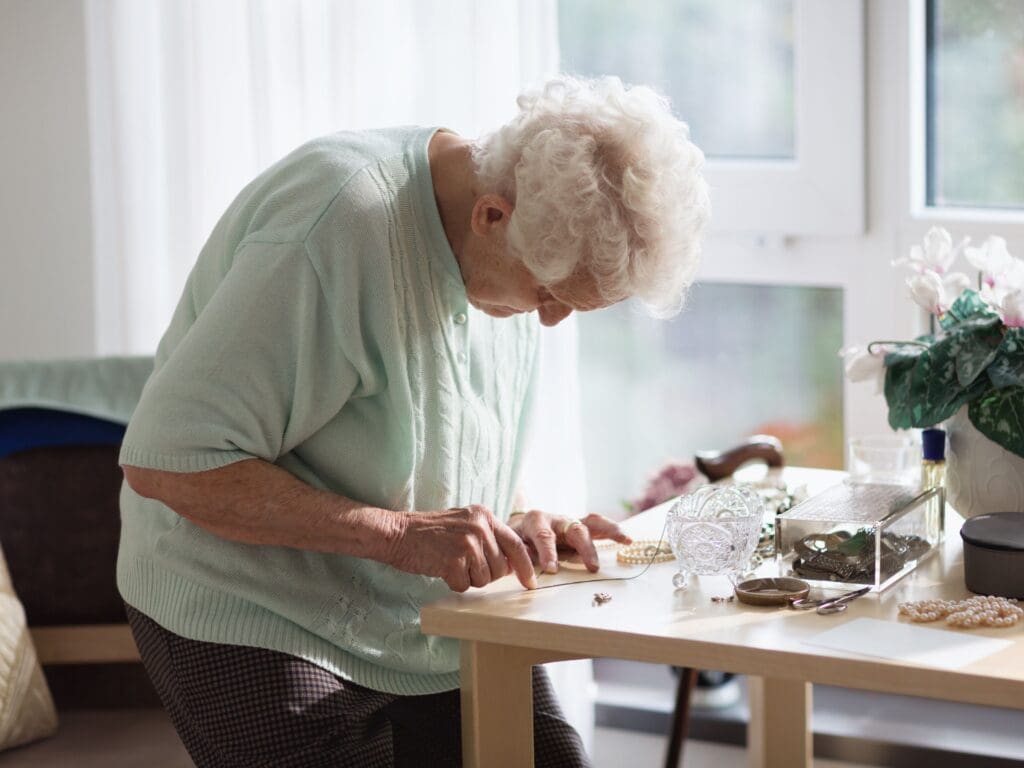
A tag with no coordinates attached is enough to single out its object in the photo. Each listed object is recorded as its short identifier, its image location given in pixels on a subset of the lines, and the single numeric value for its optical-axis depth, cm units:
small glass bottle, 282
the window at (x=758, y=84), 341
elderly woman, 251
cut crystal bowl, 258
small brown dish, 250
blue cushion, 320
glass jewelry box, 254
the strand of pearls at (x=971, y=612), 243
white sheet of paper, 235
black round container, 250
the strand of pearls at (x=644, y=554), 268
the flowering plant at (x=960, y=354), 269
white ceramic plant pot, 271
